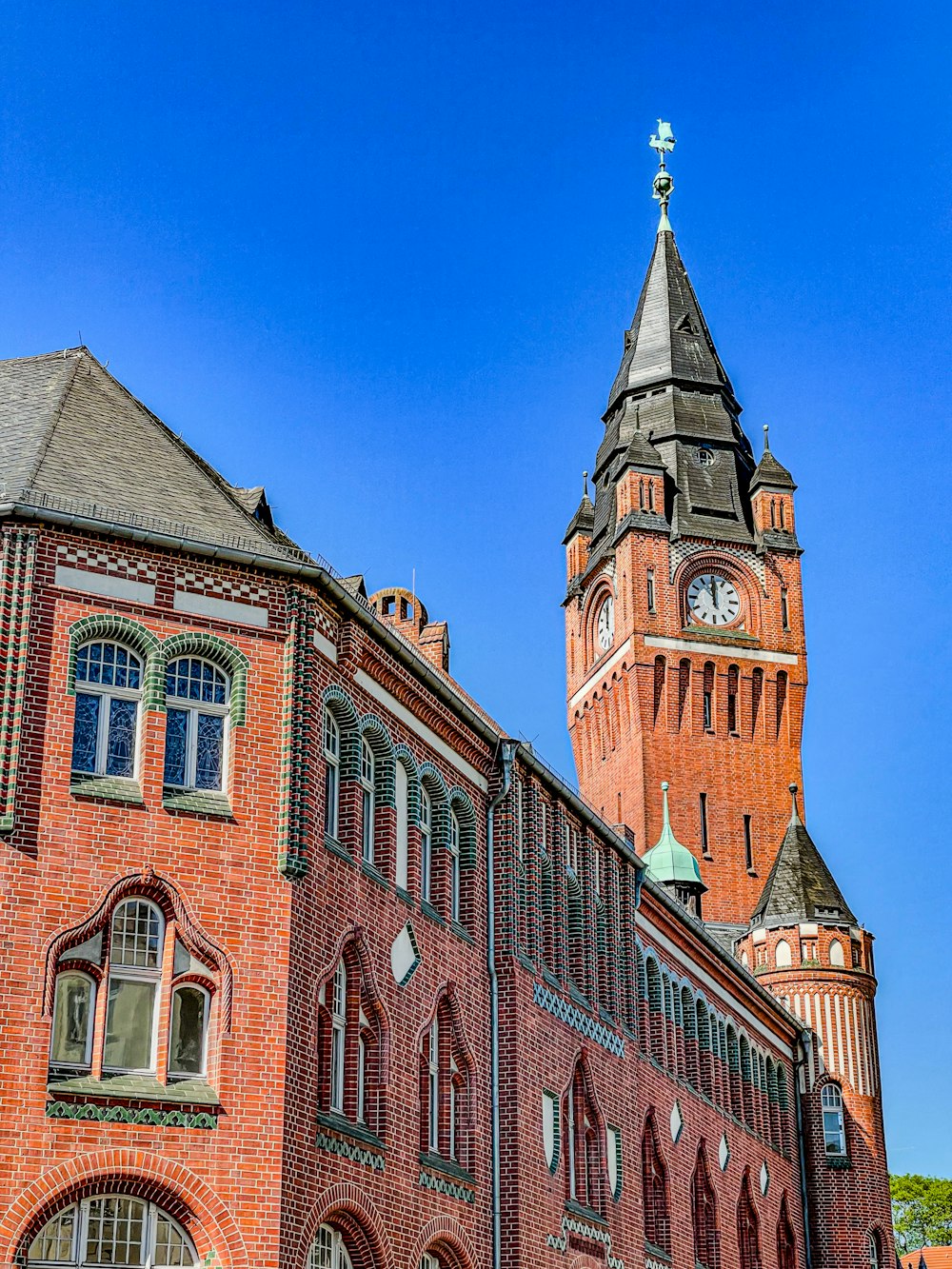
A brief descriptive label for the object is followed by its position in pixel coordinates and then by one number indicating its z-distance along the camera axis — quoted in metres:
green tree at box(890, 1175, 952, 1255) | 90.56
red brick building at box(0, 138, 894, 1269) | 21.89
